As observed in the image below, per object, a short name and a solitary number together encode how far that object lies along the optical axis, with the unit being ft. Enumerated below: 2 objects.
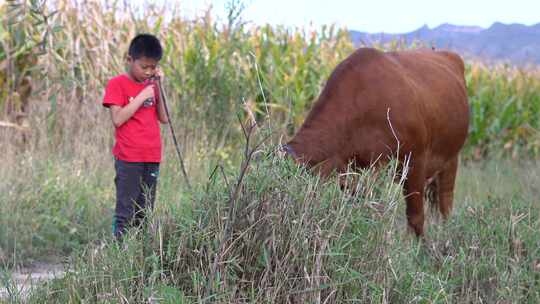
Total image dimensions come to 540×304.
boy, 35.60
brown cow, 36.27
